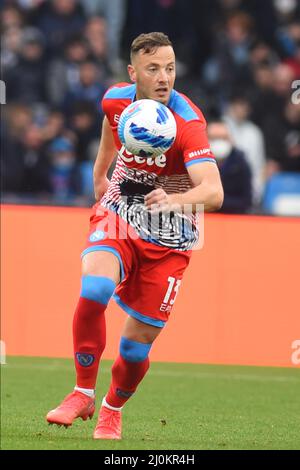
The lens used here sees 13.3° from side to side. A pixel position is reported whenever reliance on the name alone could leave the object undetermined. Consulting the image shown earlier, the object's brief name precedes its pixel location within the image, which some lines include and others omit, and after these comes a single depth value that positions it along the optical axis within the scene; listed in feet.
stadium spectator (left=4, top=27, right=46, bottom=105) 53.67
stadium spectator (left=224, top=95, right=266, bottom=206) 51.01
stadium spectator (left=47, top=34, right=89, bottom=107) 54.39
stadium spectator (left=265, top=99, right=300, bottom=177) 52.39
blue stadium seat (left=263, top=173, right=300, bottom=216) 47.83
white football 23.75
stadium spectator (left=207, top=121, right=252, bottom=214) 43.57
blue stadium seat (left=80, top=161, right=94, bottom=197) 49.55
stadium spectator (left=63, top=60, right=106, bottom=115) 53.31
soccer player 24.29
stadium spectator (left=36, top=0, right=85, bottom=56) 55.11
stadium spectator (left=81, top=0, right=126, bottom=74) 57.16
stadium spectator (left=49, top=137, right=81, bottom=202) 49.55
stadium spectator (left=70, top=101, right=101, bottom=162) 52.49
